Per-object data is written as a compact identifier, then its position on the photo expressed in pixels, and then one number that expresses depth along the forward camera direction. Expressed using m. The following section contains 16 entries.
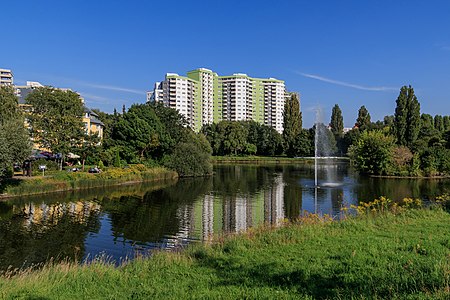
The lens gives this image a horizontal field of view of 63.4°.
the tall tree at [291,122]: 114.40
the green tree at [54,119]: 44.97
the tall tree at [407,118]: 69.69
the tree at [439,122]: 104.81
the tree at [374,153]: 61.72
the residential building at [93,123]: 68.81
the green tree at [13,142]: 30.70
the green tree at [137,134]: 60.53
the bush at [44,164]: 44.09
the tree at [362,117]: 115.25
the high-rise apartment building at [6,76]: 127.75
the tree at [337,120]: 127.44
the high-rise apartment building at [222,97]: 146.25
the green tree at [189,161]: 60.75
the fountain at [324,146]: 109.51
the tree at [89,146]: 48.12
